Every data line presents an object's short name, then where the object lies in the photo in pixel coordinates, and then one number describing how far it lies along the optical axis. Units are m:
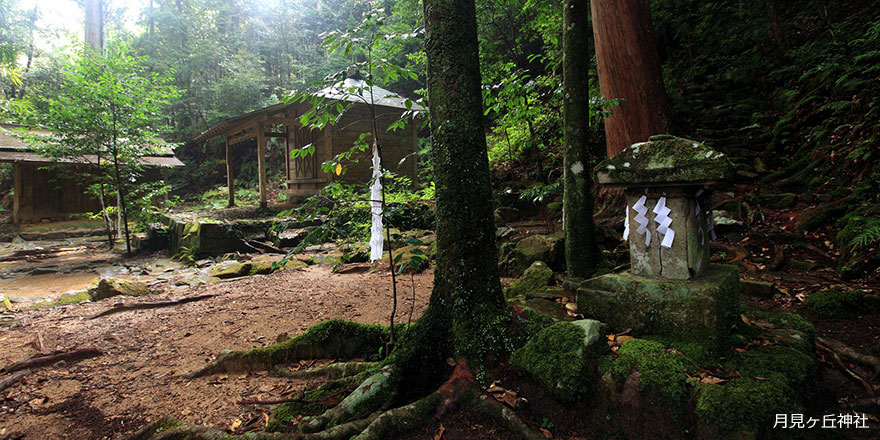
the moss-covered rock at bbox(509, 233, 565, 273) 5.48
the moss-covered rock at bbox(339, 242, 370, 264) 8.33
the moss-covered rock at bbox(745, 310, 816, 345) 2.62
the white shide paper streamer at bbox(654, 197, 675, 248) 2.50
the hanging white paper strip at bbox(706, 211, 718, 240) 2.73
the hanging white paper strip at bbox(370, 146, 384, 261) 7.66
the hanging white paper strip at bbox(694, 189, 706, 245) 2.51
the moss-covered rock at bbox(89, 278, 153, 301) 6.57
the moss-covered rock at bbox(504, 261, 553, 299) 4.26
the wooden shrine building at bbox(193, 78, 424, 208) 13.66
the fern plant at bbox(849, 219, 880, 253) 4.11
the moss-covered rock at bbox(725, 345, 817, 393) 2.01
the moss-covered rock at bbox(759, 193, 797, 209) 5.79
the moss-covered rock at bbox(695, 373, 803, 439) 1.73
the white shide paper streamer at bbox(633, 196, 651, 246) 2.62
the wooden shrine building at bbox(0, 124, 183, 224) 14.98
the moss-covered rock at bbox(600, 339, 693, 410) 1.91
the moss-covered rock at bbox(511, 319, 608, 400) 2.08
